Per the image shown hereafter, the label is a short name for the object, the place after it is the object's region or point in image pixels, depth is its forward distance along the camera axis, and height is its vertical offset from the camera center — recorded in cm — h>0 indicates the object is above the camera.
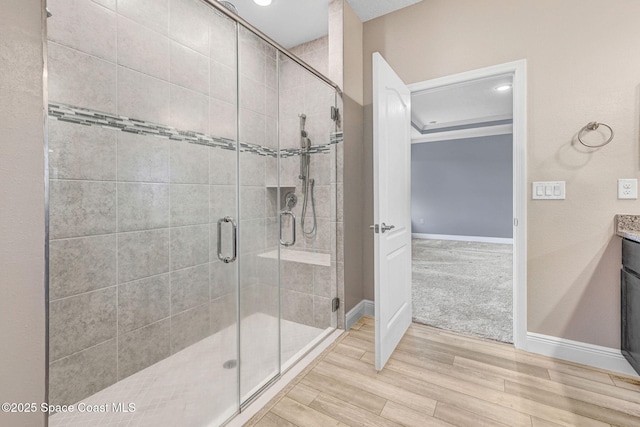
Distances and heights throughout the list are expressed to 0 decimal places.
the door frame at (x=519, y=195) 199 +13
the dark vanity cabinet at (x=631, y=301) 158 -51
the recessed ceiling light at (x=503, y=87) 410 +184
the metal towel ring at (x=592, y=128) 178 +53
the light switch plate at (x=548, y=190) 190 +15
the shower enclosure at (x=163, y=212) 150 +1
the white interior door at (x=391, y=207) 177 +4
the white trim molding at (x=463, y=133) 597 +175
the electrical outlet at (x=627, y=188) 173 +15
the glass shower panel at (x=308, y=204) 219 +8
